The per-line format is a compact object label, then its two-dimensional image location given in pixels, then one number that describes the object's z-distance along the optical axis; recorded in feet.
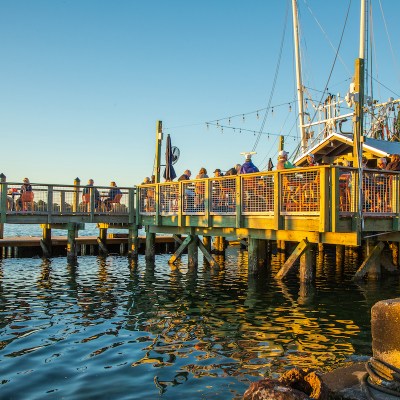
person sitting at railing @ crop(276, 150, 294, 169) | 53.01
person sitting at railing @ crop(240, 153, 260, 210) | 52.75
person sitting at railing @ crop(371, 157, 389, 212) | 46.50
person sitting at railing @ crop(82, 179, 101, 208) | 76.44
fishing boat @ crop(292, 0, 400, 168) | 46.96
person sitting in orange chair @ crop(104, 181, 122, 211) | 78.84
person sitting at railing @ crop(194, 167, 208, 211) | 60.08
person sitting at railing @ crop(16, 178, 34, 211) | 71.31
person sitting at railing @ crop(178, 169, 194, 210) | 62.64
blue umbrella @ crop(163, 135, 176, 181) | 77.77
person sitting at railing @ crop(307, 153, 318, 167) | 54.54
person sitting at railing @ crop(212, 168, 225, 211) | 56.93
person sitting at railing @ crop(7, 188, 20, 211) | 71.10
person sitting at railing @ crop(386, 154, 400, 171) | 49.03
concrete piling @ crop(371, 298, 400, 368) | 20.47
